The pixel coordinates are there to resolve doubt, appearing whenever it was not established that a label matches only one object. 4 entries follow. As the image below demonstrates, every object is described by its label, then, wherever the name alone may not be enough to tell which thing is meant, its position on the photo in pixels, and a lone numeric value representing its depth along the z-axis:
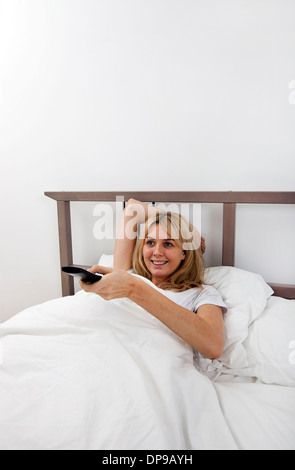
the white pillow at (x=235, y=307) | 0.93
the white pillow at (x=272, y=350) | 0.88
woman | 0.83
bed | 0.61
